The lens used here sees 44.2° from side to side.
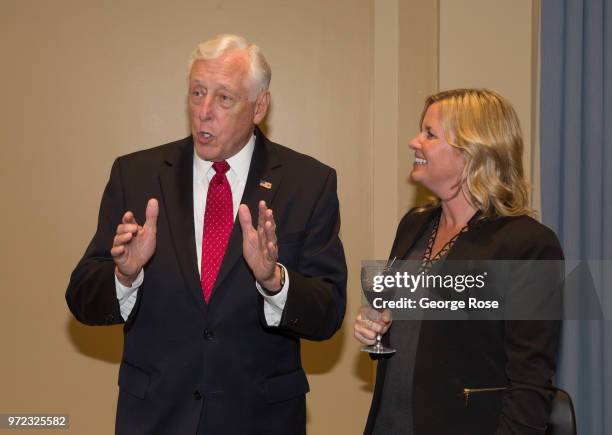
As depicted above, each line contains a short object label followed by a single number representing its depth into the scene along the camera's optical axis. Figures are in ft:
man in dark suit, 7.25
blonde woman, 6.97
